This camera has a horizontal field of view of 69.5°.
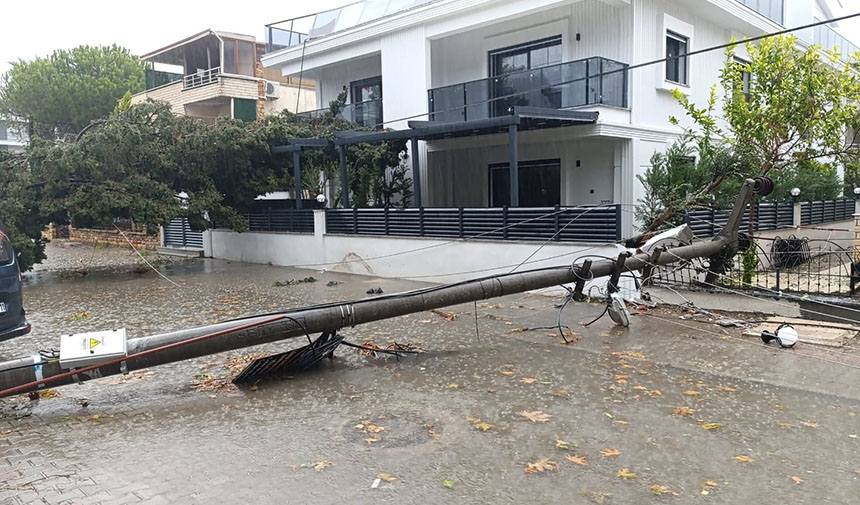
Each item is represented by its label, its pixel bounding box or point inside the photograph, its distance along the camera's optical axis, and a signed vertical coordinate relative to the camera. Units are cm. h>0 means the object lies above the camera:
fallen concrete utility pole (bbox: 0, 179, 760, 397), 564 -126
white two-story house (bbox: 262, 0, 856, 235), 1478 +302
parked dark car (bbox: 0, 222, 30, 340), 702 -100
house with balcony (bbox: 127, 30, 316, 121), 2686 +559
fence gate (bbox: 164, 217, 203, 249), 2273 -109
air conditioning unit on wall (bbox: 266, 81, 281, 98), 2752 +513
